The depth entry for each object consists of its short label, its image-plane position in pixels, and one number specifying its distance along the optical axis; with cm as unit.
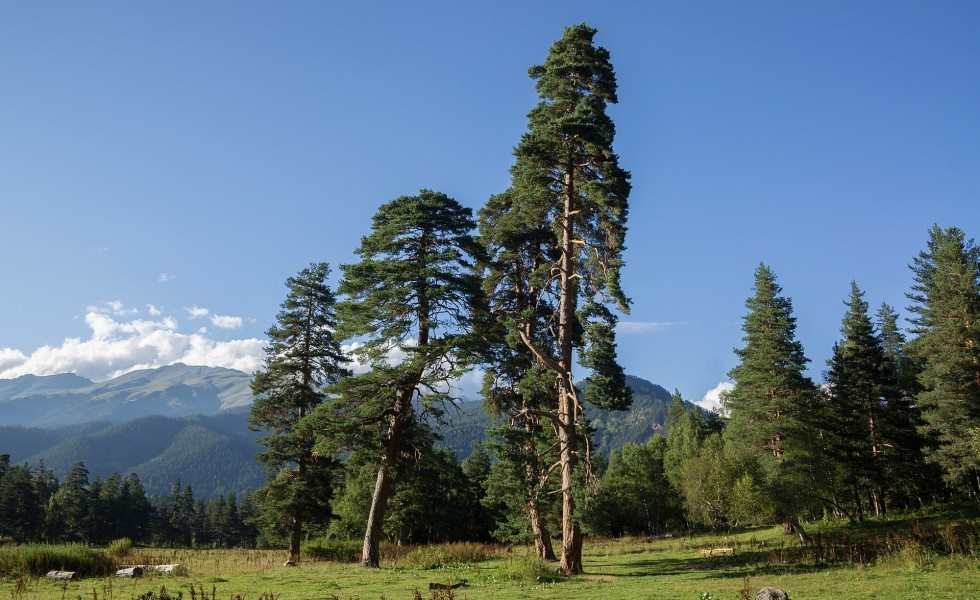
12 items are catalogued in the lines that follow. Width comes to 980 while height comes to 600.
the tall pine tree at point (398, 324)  2391
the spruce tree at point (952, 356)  3435
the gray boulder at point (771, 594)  1230
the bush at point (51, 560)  1972
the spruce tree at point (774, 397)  3609
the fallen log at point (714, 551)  2981
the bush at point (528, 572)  1856
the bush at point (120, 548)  2644
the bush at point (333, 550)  3162
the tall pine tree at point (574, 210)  2170
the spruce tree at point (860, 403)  4169
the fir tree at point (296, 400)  3152
